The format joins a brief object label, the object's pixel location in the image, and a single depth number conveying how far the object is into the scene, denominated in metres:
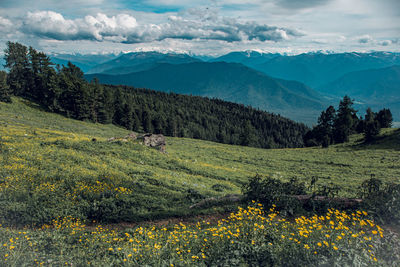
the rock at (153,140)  28.61
